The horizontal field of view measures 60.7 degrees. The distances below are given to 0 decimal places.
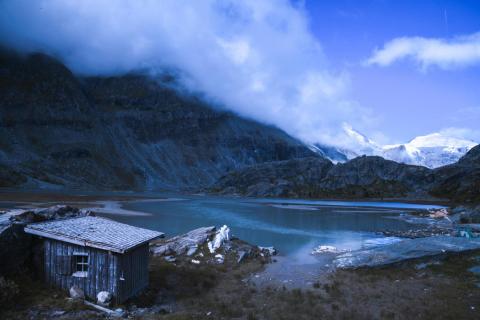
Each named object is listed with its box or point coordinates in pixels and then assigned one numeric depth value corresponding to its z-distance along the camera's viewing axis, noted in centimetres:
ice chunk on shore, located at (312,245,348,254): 3766
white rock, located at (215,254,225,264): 3043
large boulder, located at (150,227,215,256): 3122
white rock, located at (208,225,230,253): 3301
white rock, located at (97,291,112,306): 1806
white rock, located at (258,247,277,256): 3530
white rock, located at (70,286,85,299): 1841
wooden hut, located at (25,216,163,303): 1852
